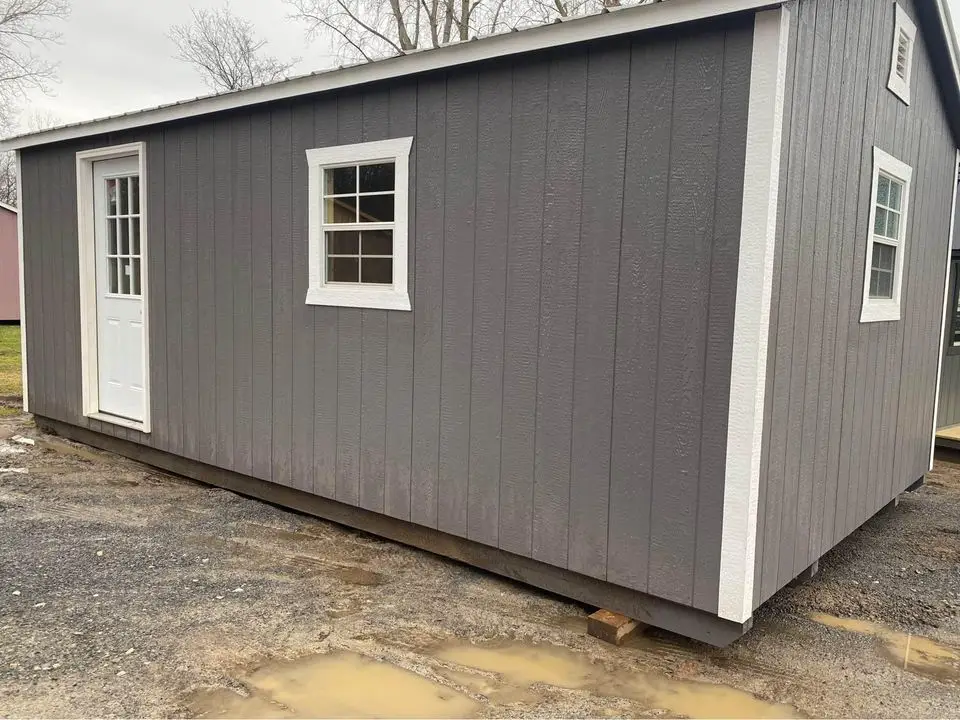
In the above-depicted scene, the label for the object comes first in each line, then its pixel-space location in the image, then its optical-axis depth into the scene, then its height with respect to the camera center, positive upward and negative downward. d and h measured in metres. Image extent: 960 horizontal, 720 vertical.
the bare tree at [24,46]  17.47 +5.13
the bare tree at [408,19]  13.86 +4.92
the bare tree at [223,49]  20.52 +6.06
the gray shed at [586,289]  2.93 -0.04
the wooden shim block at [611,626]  3.13 -1.43
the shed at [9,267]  16.03 -0.01
